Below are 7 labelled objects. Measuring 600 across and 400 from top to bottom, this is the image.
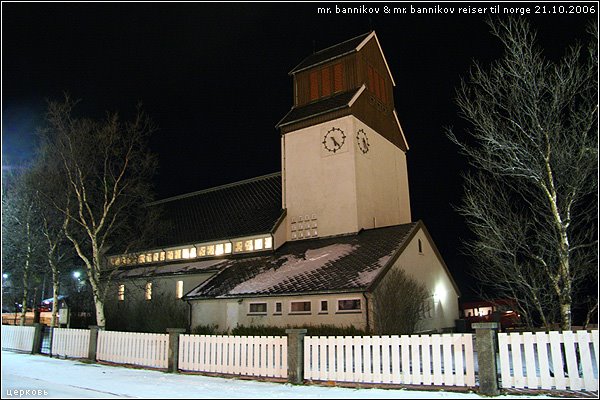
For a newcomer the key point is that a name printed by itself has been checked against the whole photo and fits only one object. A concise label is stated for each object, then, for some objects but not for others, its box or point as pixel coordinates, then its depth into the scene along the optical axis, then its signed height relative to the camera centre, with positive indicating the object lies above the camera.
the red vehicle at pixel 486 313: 18.21 -1.52
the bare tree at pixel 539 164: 12.98 +3.57
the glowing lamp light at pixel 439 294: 27.23 -0.08
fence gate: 21.83 -2.00
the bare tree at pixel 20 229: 28.78 +4.18
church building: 23.19 +3.92
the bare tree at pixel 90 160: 24.27 +6.98
